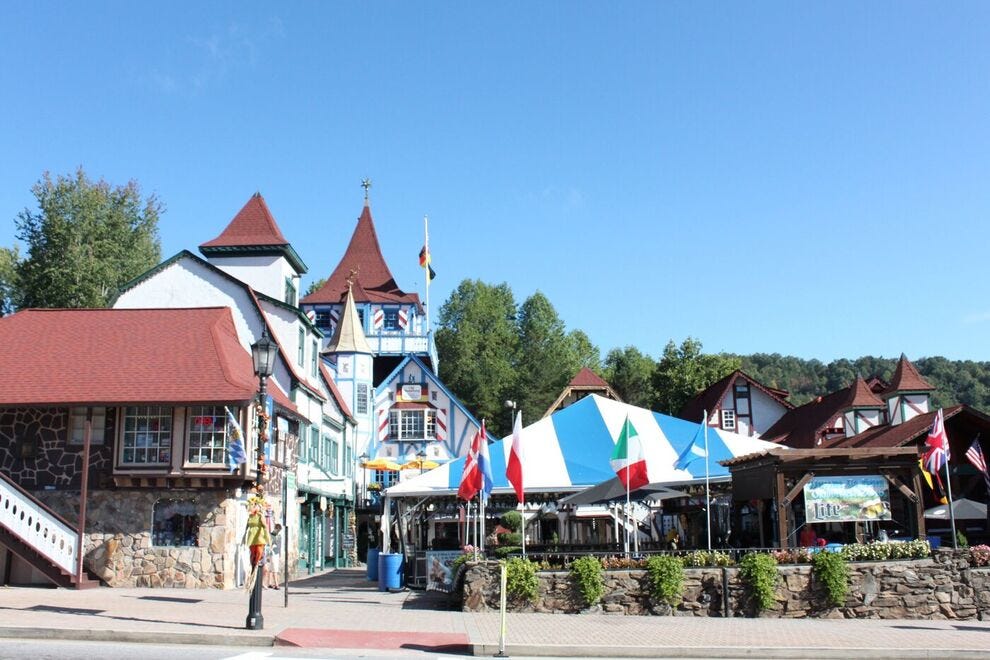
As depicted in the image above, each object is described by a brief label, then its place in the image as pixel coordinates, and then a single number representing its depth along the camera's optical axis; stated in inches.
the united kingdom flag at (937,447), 801.6
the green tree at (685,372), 2477.9
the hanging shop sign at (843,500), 733.3
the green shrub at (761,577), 660.7
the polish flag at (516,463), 690.2
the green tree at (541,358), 2487.7
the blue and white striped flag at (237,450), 780.6
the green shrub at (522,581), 677.3
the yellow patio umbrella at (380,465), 1277.1
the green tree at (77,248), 1717.5
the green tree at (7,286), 1941.4
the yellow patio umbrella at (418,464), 1267.2
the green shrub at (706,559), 684.1
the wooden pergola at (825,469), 724.0
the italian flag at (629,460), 789.2
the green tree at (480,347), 2593.5
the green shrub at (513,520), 1208.6
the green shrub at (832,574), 658.8
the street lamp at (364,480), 1739.4
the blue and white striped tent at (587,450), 951.0
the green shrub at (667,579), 667.4
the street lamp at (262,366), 611.2
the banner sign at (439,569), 824.9
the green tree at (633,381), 2923.2
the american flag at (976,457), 978.7
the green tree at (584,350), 3250.5
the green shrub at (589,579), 670.5
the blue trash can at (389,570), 898.1
